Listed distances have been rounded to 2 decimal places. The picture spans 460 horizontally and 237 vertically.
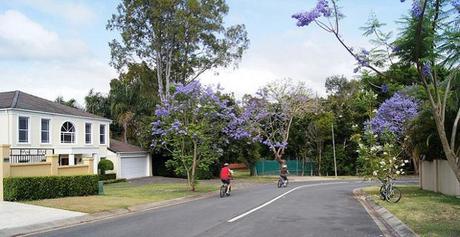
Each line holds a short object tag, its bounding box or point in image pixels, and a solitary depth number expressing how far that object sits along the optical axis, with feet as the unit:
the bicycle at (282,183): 123.83
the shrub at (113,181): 139.63
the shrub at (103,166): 146.10
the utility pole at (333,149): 193.08
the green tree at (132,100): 174.40
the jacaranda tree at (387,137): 82.58
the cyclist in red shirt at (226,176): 92.32
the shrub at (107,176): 140.73
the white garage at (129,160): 155.12
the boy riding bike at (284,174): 124.47
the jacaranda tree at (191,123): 100.99
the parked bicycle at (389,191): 76.48
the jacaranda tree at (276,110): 169.68
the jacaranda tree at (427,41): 35.81
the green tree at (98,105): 190.07
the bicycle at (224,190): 91.81
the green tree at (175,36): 151.33
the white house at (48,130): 118.01
